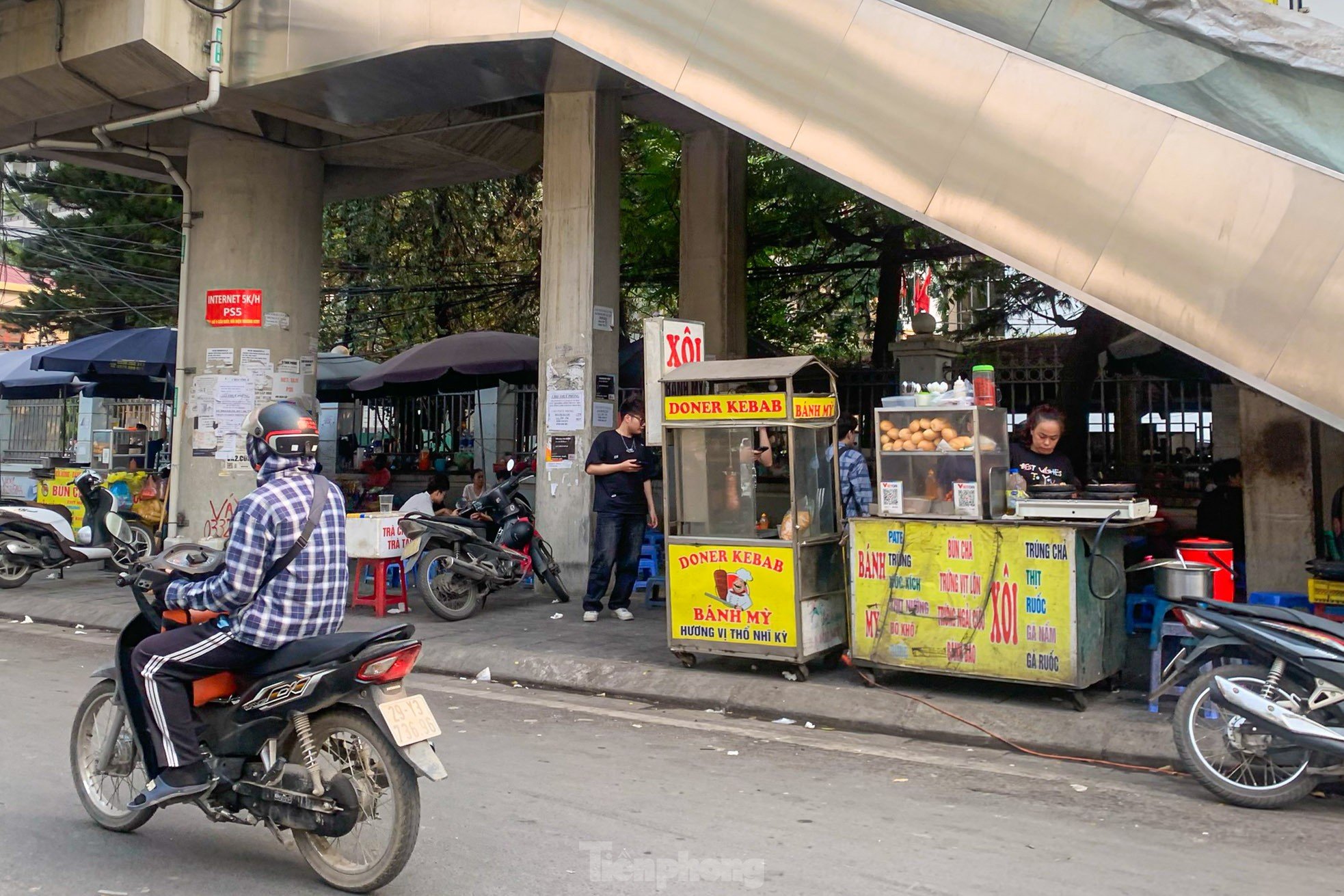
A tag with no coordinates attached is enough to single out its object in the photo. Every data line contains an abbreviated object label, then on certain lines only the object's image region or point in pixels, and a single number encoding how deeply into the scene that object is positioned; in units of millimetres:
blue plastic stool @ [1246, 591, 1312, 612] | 6855
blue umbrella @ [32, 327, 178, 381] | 15438
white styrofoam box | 10086
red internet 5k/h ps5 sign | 12641
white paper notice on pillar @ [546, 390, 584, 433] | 10922
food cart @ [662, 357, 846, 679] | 7414
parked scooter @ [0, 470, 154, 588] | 12078
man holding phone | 9453
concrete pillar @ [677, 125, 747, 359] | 13805
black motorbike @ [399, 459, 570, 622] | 10070
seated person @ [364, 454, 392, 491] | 15867
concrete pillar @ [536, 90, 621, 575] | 10961
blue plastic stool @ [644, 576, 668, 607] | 10742
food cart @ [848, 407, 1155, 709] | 6594
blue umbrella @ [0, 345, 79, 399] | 19656
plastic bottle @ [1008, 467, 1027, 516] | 7047
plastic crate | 6621
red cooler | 6555
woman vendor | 7449
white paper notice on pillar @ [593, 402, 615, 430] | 11062
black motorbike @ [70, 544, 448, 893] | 3830
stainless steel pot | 6090
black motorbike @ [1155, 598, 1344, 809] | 5074
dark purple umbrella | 15328
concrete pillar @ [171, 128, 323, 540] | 12672
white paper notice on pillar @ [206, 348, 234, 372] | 12633
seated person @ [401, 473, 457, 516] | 10969
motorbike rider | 4008
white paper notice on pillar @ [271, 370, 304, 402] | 12852
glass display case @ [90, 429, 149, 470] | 16266
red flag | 20370
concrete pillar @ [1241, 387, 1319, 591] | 7402
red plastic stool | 10281
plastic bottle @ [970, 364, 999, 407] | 7105
